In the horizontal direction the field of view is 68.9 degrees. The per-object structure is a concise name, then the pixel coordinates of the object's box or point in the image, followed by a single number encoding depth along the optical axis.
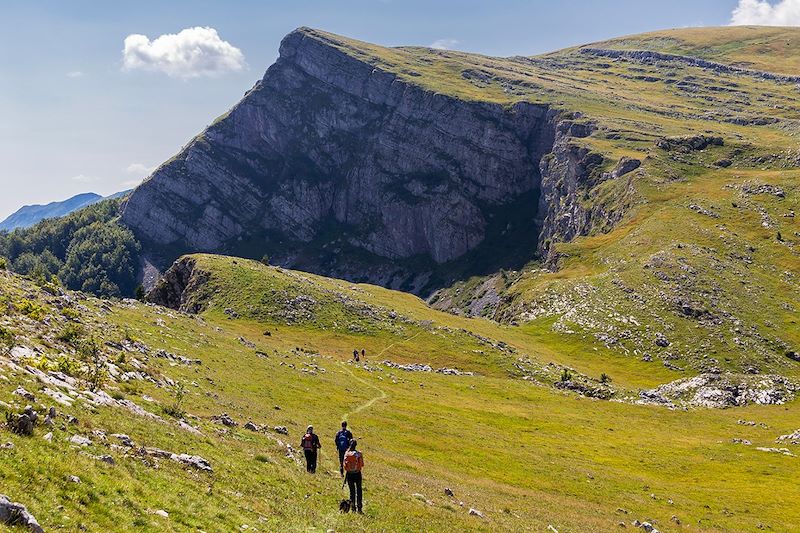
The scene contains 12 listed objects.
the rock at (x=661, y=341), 122.67
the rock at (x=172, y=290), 150.62
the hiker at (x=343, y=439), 35.59
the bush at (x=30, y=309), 46.28
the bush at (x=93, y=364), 35.78
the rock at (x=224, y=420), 41.44
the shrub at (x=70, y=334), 45.09
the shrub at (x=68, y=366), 35.50
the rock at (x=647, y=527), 41.81
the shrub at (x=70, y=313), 55.28
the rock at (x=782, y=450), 71.25
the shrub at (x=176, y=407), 37.97
